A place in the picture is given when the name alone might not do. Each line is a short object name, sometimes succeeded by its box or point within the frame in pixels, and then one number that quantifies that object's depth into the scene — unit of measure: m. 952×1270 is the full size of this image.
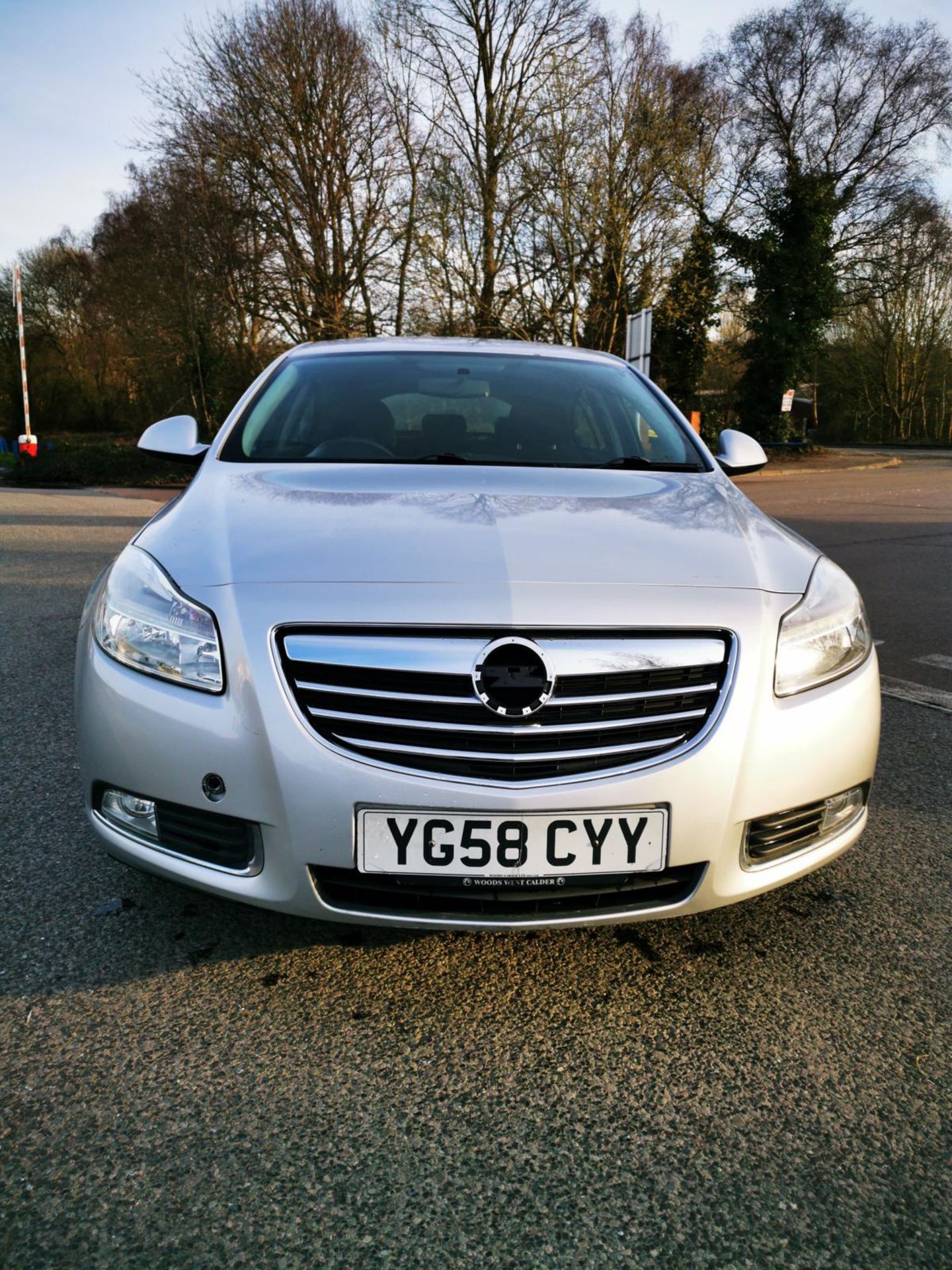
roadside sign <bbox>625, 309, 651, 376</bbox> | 14.90
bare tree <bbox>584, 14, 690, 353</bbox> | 19.14
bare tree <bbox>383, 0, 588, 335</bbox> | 19.77
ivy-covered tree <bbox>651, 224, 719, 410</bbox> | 24.06
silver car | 1.85
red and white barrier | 19.81
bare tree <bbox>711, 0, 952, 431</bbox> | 29.47
